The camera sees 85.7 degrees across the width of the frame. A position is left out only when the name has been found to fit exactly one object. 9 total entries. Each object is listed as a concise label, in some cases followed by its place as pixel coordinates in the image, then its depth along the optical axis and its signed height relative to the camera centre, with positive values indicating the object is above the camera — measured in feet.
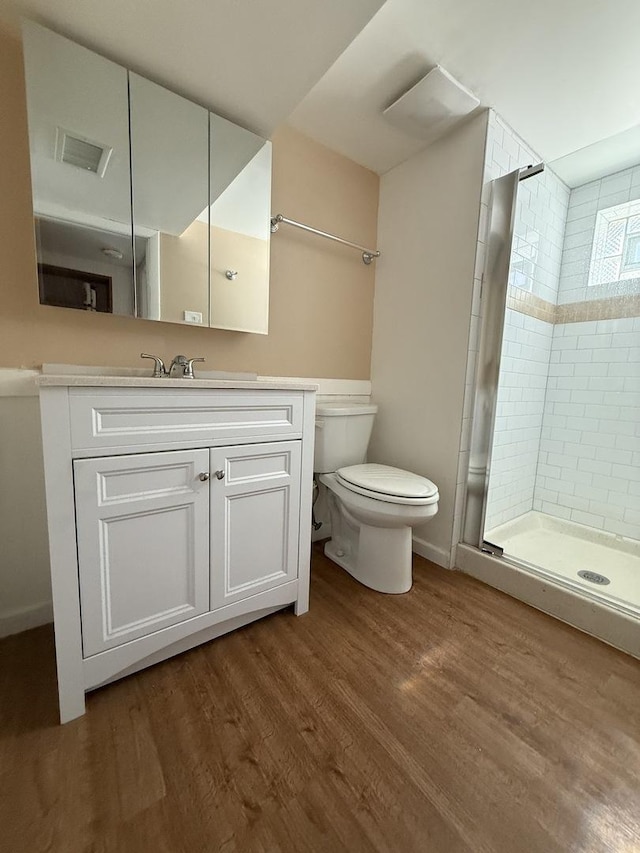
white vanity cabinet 2.72 -1.24
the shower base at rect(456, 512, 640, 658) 4.04 -2.73
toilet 4.54 -1.56
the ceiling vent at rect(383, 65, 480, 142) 4.33 +3.81
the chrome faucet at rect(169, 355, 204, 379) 4.09 +0.14
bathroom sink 3.78 +0.05
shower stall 5.34 +0.10
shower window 6.12 +2.73
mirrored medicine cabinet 3.50 +2.13
